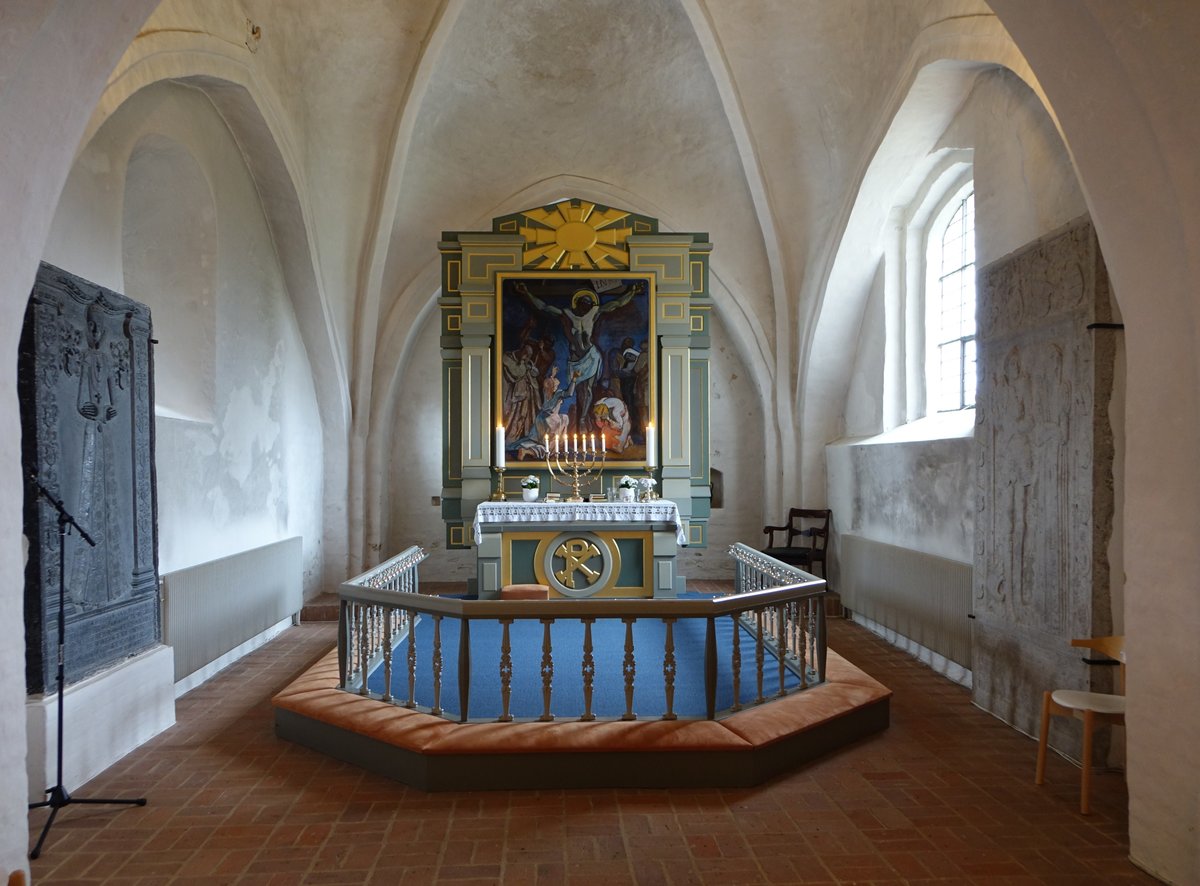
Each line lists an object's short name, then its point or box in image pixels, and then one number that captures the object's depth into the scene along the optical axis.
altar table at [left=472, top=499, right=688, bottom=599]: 8.70
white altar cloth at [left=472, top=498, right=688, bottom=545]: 8.67
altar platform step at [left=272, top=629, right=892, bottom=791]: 4.09
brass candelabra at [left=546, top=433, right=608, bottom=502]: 9.80
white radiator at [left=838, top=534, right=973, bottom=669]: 6.34
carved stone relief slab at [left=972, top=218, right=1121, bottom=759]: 4.36
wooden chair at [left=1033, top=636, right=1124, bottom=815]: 3.80
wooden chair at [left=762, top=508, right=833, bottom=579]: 9.38
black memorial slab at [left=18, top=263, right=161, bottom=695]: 4.09
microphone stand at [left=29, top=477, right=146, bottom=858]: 3.76
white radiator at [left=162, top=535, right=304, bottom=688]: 5.99
